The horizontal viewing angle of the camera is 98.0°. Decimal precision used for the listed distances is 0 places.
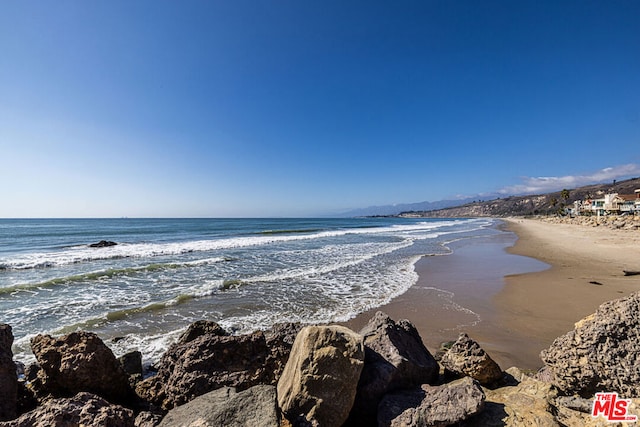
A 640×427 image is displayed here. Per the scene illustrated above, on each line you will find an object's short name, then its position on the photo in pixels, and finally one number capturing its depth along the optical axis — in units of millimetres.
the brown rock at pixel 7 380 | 3164
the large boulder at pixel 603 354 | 3020
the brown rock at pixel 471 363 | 3920
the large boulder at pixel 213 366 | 3521
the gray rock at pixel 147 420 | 2826
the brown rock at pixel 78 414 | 2312
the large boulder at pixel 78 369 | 3627
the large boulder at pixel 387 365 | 3410
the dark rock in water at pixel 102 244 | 28400
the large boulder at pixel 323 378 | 3047
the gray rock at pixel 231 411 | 2441
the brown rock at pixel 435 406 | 2814
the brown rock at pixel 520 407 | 2818
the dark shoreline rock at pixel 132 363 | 4770
